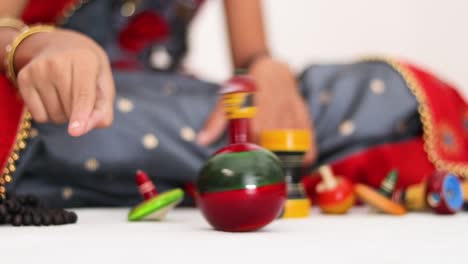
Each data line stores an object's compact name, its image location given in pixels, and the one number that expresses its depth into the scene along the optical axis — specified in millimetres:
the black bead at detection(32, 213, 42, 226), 633
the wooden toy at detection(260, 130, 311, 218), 721
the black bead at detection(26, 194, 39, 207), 657
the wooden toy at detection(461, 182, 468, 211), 780
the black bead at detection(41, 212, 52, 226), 634
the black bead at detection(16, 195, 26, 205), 650
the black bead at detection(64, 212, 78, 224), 645
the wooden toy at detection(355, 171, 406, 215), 739
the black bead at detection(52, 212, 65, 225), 637
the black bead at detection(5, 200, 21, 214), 639
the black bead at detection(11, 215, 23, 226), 632
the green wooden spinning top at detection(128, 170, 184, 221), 654
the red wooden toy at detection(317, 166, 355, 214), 752
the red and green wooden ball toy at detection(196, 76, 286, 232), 599
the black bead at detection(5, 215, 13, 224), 637
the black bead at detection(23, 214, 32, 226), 633
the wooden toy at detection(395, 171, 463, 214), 734
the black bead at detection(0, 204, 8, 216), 635
